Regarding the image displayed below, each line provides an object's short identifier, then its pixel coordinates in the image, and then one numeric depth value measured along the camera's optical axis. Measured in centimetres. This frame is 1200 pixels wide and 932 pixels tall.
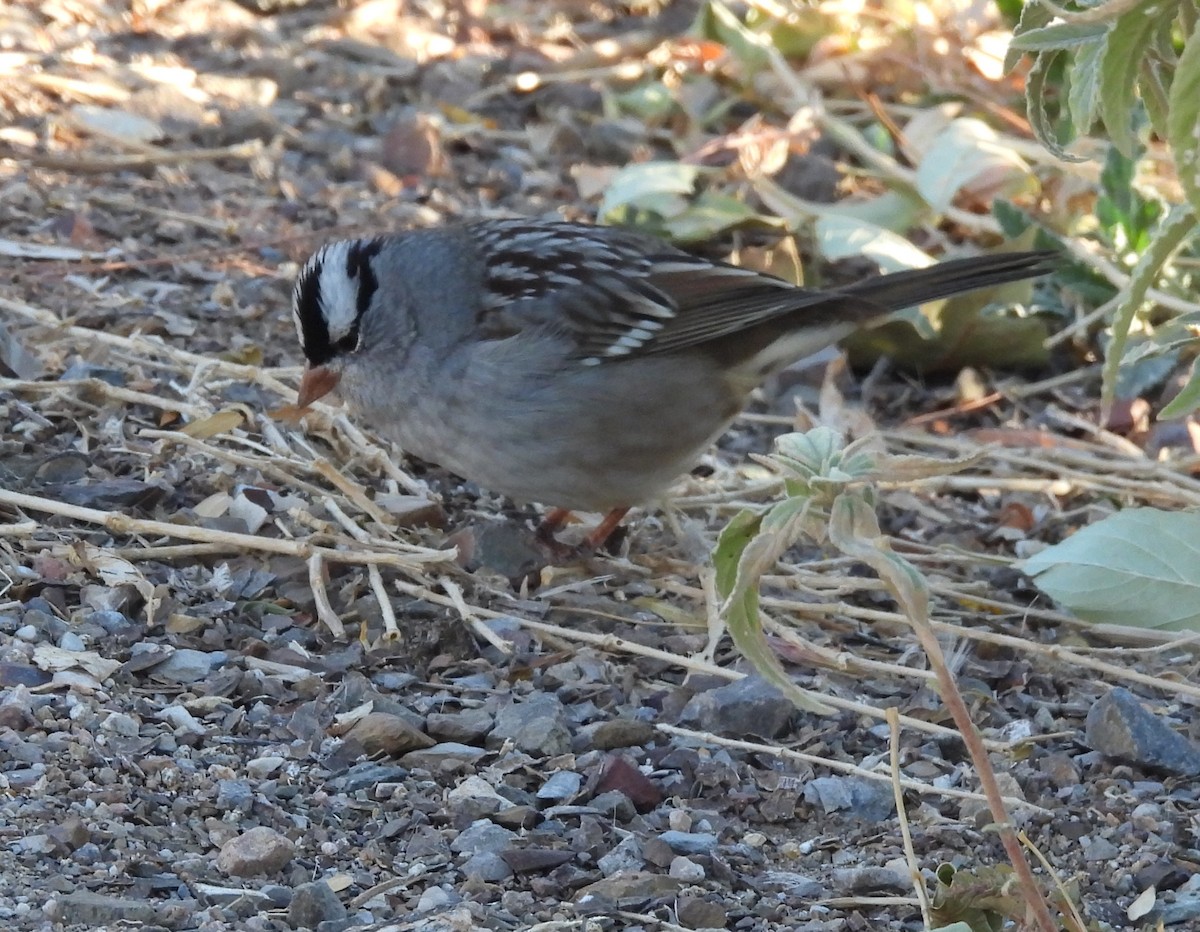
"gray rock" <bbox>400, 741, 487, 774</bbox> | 518
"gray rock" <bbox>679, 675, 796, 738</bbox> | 561
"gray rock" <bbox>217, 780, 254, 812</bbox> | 478
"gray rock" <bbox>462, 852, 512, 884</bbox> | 457
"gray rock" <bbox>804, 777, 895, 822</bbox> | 517
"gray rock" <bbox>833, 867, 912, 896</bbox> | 464
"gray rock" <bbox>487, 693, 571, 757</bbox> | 536
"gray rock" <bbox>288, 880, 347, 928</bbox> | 425
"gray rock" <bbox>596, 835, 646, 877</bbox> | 468
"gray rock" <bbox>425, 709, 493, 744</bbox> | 538
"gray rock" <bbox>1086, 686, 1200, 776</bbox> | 540
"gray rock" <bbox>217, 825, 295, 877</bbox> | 445
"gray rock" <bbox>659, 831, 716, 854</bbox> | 482
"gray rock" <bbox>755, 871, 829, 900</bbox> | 463
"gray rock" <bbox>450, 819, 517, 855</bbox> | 470
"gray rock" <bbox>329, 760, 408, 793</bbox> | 502
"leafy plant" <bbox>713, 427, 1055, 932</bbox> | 348
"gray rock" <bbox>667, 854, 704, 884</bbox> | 463
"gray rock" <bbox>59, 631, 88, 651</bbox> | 550
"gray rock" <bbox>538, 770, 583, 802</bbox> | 509
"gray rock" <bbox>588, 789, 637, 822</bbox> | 499
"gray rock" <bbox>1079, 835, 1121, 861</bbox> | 486
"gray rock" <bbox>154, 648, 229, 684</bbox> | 549
